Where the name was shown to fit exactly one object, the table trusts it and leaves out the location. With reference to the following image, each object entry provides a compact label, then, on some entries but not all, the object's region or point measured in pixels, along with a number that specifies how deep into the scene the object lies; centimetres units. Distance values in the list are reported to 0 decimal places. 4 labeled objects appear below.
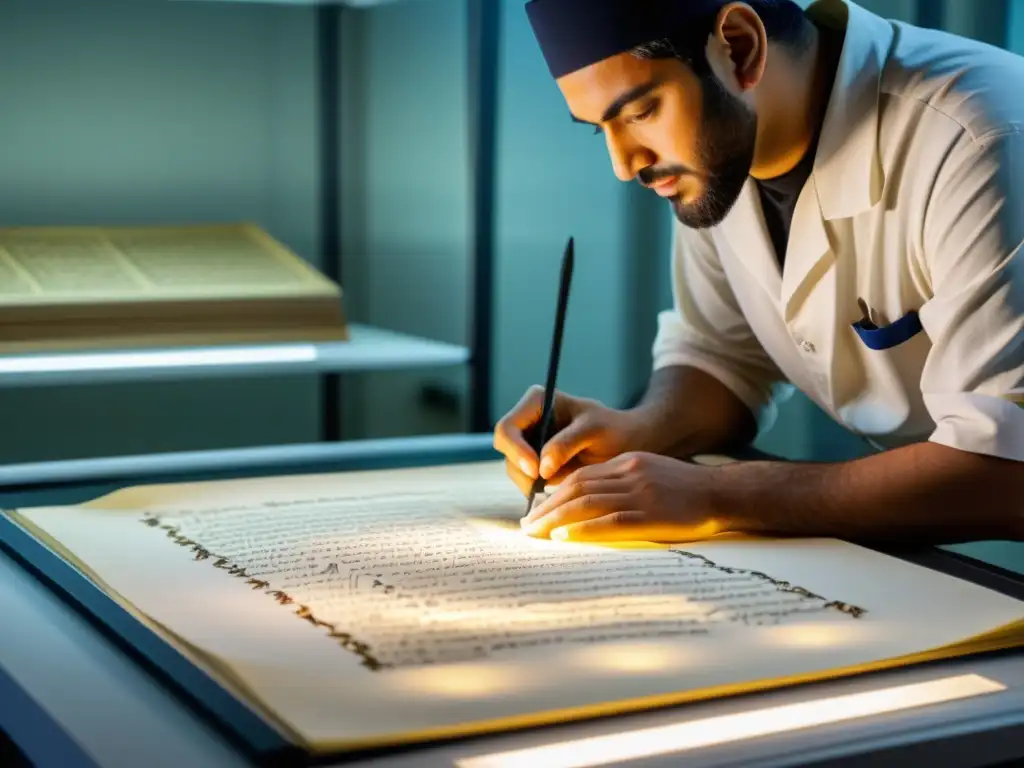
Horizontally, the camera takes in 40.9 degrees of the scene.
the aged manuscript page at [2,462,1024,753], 77
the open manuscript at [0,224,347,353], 171
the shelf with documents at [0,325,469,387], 159
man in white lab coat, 113
